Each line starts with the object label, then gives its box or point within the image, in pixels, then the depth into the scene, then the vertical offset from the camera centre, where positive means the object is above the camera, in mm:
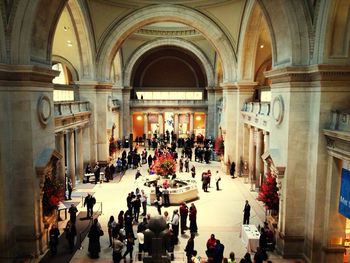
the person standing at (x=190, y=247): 9872 -4270
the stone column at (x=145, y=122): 36584 -2408
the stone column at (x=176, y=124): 36844 -2622
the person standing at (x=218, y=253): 9273 -4168
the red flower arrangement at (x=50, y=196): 11344 -3266
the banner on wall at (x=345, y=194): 9312 -2606
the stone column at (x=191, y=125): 37000 -2733
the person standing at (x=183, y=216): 12781 -4365
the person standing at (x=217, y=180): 18877 -4460
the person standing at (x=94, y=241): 10812 -4495
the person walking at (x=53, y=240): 10789 -4475
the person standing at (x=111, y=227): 11250 -4241
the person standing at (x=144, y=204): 14234 -4367
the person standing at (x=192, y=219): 12461 -4365
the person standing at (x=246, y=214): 12984 -4354
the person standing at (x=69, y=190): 16484 -4385
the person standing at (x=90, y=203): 14033 -4274
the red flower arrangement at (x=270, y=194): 11703 -3264
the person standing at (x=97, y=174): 19906 -4375
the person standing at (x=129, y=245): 10356 -4451
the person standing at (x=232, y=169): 21781 -4419
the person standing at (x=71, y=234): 11185 -4449
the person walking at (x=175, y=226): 11727 -4359
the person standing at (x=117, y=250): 9984 -4409
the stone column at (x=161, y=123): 36781 -2518
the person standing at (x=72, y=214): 12340 -4165
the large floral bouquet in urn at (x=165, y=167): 16984 -3355
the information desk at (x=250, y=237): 11031 -4490
